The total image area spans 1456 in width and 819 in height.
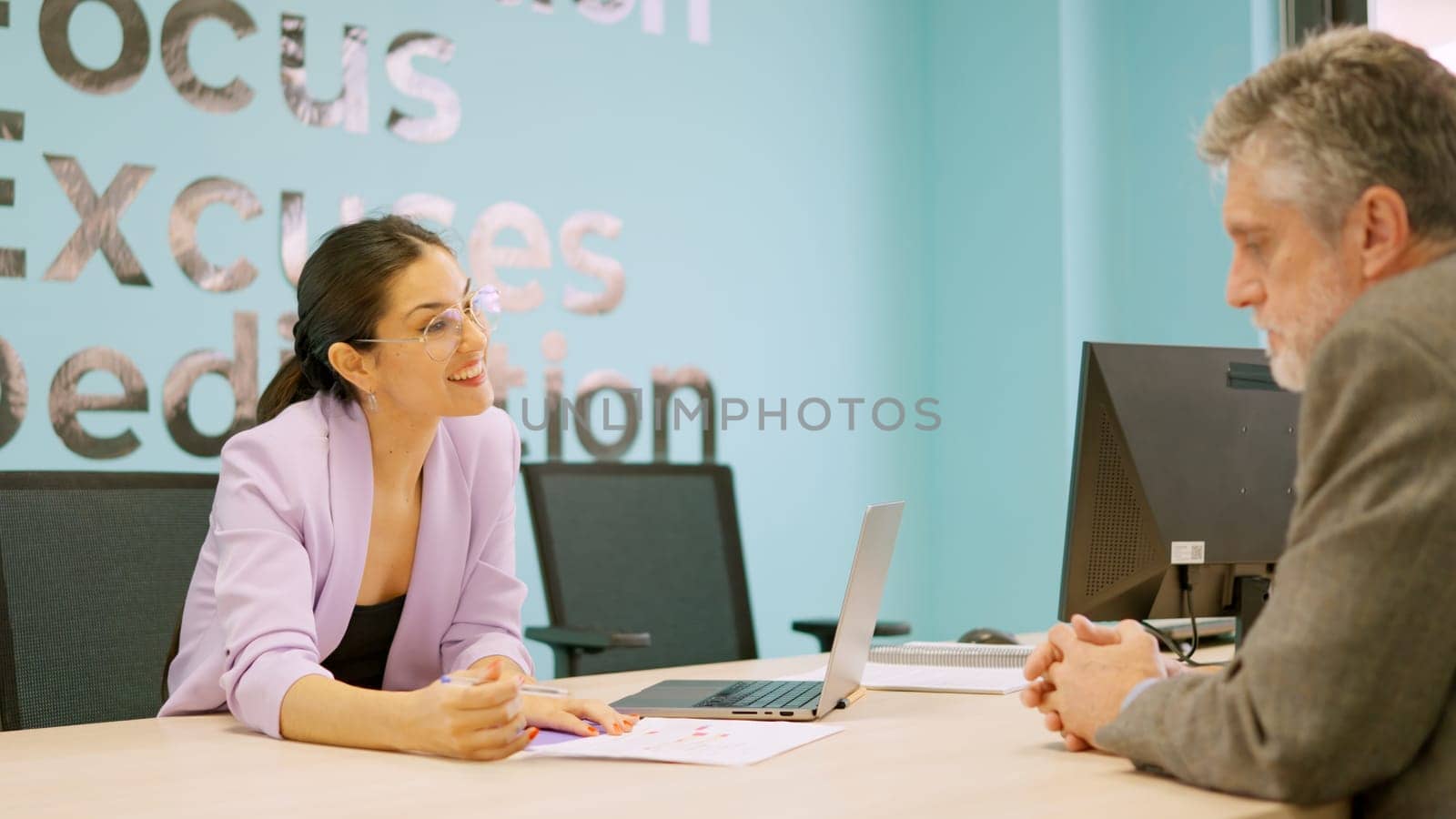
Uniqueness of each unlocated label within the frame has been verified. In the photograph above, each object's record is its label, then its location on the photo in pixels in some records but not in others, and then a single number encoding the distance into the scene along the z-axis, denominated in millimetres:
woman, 1687
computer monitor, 1881
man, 1016
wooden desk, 1131
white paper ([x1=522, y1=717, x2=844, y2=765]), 1323
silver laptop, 1564
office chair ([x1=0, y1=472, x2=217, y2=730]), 1914
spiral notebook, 1864
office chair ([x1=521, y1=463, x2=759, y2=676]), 2666
